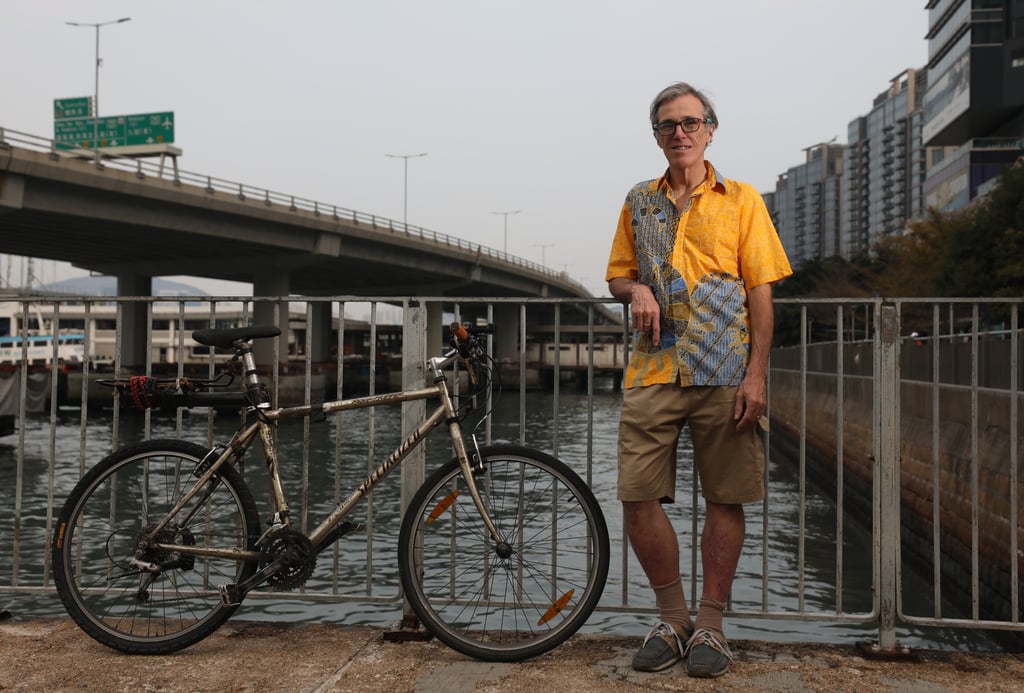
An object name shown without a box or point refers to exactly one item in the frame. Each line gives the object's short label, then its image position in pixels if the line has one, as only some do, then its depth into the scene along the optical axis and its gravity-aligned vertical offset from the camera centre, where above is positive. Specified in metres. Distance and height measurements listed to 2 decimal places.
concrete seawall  8.62 -1.49
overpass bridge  24.52 +4.10
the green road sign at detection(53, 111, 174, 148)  38.00 +9.31
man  3.21 -0.01
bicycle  3.38 -0.63
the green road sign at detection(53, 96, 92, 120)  38.44 +10.22
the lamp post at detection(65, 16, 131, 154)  37.25 +10.47
